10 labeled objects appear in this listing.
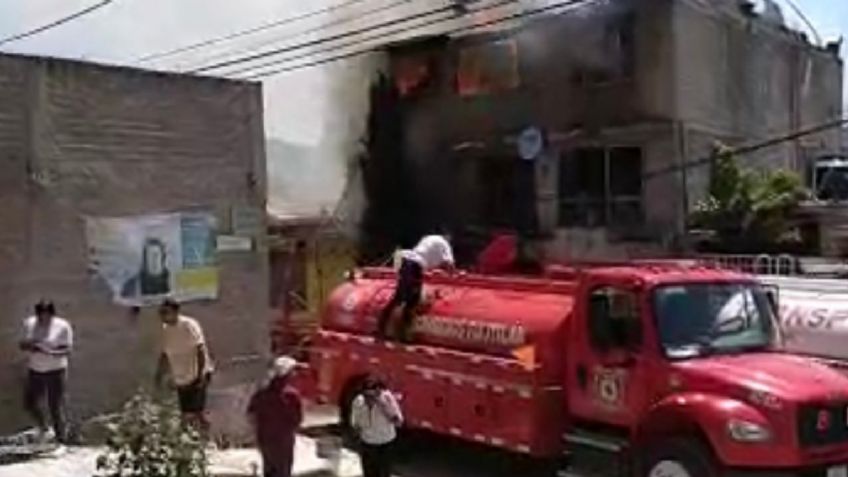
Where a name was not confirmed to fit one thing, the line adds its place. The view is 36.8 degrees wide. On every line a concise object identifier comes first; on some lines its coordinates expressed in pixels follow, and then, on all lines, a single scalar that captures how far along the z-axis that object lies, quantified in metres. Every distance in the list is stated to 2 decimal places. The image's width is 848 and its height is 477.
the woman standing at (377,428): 12.03
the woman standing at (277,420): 10.75
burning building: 29.14
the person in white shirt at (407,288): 14.48
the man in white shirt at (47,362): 14.11
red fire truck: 10.41
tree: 25.94
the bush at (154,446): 8.55
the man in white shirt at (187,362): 13.47
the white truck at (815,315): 13.04
